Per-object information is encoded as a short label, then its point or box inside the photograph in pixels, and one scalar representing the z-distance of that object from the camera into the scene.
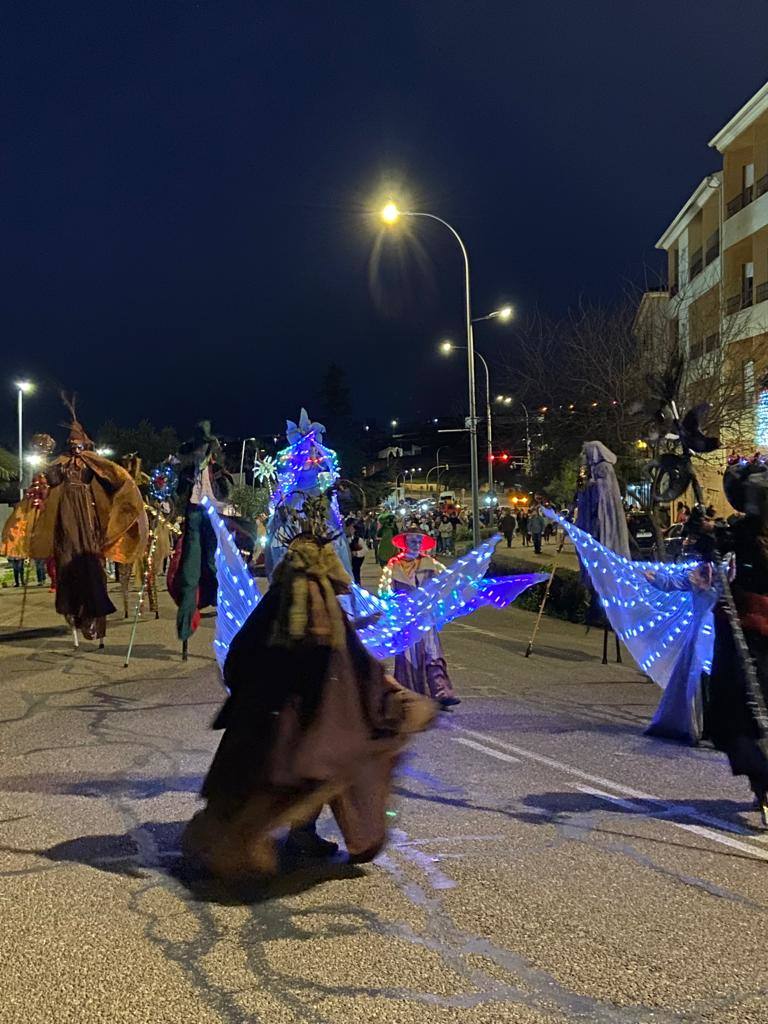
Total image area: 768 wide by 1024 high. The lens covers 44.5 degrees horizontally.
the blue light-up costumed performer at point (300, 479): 7.46
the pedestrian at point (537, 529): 31.19
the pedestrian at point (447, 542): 36.03
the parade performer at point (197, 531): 11.99
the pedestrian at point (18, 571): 23.29
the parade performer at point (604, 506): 12.13
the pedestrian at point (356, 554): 18.80
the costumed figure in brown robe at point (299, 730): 4.57
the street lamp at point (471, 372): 24.23
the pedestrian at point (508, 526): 34.12
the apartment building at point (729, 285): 20.06
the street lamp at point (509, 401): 26.12
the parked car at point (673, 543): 12.61
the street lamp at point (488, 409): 31.04
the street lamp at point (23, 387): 45.22
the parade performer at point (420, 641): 9.25
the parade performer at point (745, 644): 5.81
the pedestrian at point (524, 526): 39.03
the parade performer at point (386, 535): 16.56
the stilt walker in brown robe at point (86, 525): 11.66
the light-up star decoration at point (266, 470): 8.97
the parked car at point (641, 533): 15.54
